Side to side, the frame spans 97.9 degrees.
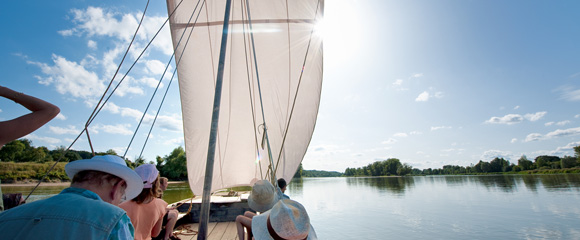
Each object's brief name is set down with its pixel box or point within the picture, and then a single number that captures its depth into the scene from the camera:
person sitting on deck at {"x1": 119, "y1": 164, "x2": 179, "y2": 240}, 2.50
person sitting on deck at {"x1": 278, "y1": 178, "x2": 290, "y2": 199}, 4.24
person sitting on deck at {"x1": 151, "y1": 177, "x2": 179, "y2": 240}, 3.70
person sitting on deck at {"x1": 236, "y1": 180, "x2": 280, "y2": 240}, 2.76
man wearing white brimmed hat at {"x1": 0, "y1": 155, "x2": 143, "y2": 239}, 0.90
